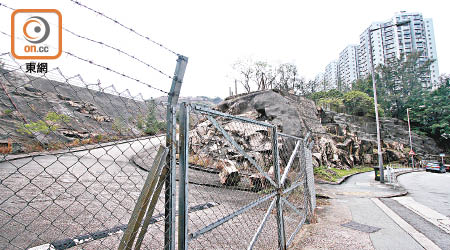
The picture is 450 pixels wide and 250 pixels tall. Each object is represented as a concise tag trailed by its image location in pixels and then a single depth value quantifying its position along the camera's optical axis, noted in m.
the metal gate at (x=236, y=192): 1.72
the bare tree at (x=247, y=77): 29.81
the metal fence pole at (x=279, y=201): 3.17
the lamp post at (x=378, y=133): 12.95
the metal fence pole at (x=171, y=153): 1.58
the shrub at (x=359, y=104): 40.41
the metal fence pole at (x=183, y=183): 1.65
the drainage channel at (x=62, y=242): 2.86
